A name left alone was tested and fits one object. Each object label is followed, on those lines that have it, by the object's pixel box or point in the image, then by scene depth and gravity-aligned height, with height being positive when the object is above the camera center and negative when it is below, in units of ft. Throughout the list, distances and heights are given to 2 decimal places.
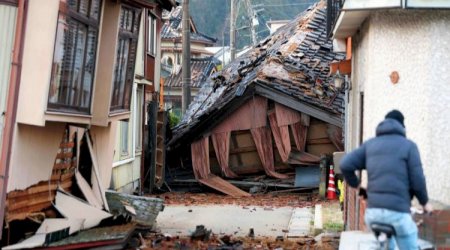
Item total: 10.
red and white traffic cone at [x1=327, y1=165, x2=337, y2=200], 68.28 +0.76
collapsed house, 72.28 +6.41
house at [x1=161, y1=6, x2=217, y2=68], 165.48 +33.94
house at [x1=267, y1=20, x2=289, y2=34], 187.56 +43.39
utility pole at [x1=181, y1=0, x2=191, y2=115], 87.06 +16.43
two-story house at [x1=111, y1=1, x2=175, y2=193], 65.53 +6.51
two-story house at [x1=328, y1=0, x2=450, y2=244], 29.48 +5.25
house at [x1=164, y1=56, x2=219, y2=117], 158.51 +23.80
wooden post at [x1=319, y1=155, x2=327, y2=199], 69.72 +1.76
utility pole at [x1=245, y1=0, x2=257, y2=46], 159.87 +39.01
